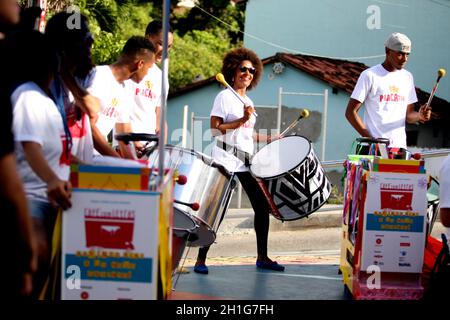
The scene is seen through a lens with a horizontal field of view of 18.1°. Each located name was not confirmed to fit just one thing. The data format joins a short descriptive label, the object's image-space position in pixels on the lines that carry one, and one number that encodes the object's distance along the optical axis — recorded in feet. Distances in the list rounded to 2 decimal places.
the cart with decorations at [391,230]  28.17
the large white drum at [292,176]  34.13
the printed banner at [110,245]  21.66
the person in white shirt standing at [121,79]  29.97
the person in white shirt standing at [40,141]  21.33
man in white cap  35.83
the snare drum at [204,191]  29.18
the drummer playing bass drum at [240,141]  36.10
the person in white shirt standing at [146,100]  34.72
